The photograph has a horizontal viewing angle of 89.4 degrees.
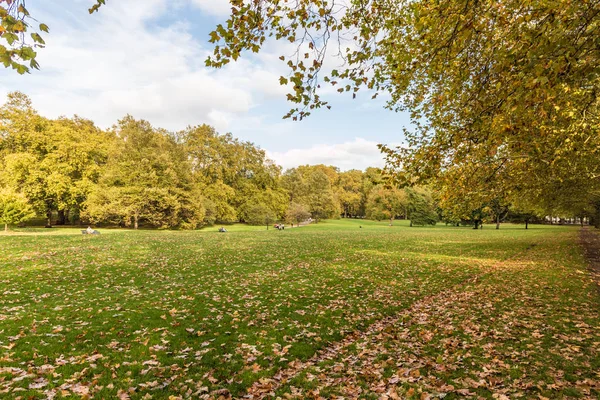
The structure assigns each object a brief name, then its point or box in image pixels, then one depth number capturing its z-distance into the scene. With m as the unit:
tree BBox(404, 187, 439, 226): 75.12
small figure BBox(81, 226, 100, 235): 30.93
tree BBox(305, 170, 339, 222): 77.00
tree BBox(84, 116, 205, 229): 40.75
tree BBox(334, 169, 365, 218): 103.19
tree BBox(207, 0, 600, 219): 4.98
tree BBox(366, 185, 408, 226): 81.00
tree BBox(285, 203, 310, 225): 59.88
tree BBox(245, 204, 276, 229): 56.78
